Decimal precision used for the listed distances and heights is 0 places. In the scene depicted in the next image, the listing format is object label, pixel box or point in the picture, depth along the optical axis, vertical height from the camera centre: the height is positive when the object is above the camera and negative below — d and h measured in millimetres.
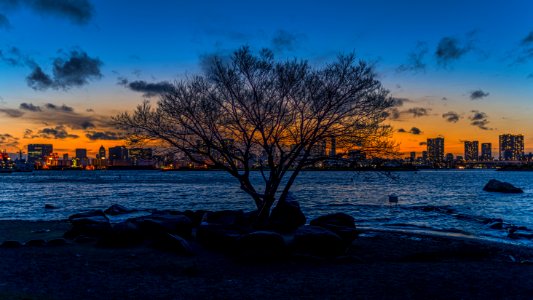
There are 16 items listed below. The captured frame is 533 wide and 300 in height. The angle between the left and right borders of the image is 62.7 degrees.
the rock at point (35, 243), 16828 -3159
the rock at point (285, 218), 20969 -2746
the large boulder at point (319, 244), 15750 -2953
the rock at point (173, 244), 15773 -3052
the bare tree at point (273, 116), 19406 +2094
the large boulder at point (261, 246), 14766 -2846
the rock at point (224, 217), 21578 -2799
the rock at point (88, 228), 19203 -2925
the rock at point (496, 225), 27703 -4008
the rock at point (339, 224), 18375 -2864
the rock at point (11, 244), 16344 -3107
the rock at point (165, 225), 18984 -2802
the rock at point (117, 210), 31534 -3589
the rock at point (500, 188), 68062 -3941
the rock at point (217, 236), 16548 -2870
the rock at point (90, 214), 22977 -2819
